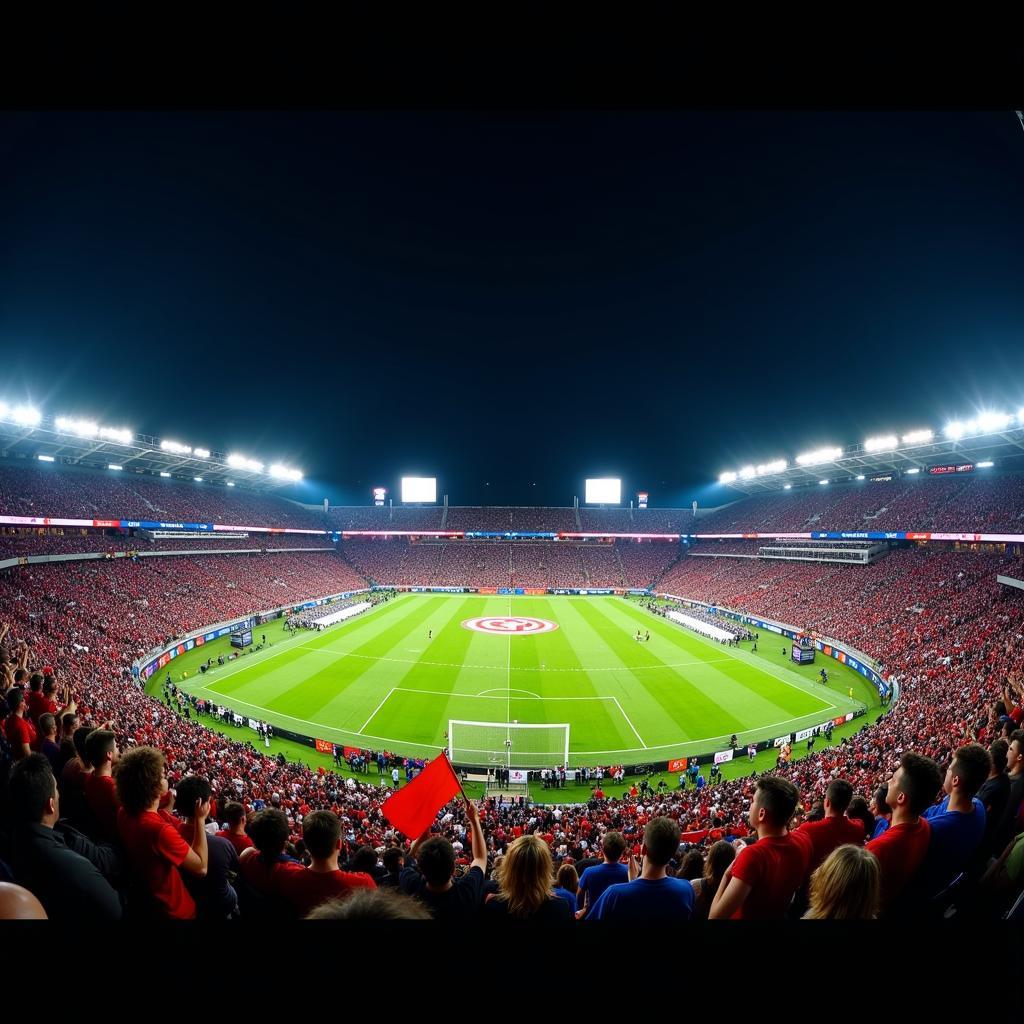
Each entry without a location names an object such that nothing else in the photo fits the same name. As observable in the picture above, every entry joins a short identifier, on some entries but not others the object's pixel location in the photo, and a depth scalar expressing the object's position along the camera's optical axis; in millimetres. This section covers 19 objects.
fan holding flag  3283
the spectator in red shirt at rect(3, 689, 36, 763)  5613
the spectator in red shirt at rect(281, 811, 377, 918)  3461
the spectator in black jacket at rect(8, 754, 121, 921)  2666
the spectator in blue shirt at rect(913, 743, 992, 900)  3686
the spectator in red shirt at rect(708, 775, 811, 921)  3129
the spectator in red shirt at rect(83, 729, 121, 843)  4340
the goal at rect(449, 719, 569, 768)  19953
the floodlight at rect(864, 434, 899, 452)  45875
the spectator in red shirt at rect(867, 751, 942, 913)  3523
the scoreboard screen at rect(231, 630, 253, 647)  34000
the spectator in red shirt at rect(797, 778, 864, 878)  4316
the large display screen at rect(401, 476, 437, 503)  85750
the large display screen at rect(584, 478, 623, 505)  84688
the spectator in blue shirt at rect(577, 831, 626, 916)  4832
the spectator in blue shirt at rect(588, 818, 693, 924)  3213
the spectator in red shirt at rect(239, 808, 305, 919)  3596
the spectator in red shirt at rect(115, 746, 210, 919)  3443
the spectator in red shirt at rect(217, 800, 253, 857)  5523
